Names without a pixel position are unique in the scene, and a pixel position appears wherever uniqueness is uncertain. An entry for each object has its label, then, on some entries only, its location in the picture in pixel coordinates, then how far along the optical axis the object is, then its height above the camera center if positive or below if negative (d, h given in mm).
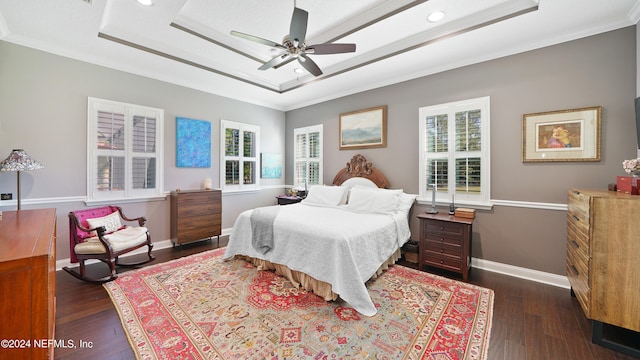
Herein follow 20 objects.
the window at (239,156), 5152 +536
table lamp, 2725 +195
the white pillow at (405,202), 3830 -344
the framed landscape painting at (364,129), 4484 +998
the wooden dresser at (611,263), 1837 -643
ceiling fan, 2318 +1431
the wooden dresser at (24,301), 1054 -541
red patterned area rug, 1878 -1270
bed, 2463 -699
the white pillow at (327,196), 4340 -284
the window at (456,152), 3467 +427
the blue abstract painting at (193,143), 4473 +701
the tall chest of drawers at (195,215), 4191 -626
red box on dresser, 1993 -33
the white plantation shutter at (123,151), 3613 +459
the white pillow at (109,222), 3205 -570
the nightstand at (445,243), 3076 -813
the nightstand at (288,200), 5320 -428
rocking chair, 2949 -743
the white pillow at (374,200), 3689 -313
